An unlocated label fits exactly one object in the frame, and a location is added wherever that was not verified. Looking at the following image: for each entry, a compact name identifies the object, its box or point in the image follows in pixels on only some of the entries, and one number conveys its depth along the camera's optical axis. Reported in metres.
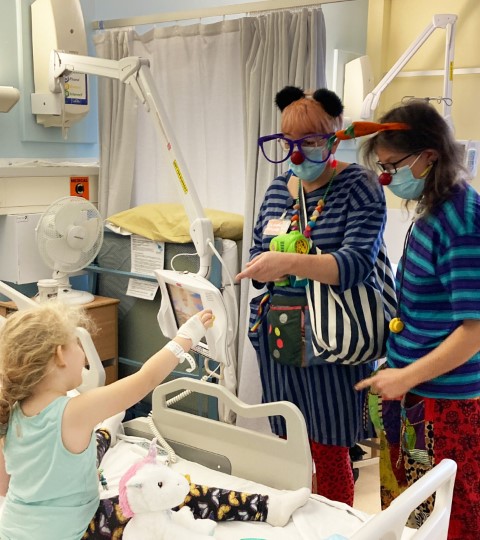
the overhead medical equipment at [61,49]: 3.29
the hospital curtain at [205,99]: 3.26
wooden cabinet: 3.33
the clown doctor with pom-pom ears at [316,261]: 1.91
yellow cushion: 3.15
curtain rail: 2.91
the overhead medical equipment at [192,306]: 2.33
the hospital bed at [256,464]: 1.52
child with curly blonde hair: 1.52
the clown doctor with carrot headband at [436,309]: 1.62
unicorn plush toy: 1.59
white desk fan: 3.11
